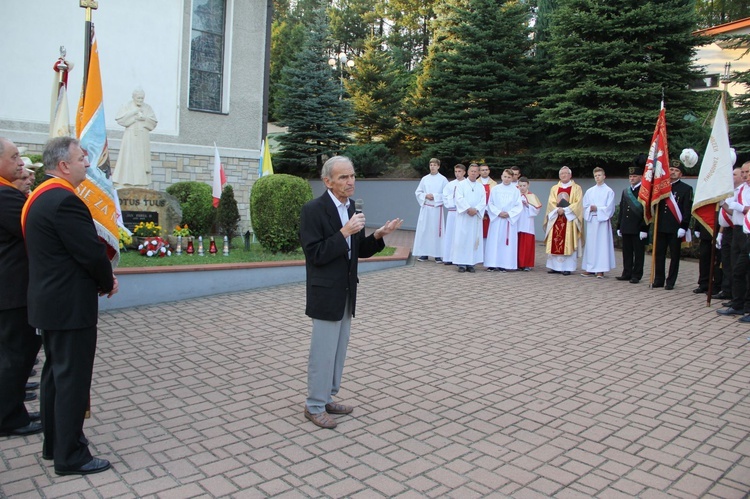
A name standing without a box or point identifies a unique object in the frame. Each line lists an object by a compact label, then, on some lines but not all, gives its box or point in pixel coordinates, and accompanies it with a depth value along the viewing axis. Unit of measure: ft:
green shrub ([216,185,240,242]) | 43.39
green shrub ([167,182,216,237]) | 44.91
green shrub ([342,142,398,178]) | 83.66
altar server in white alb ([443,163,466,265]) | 41.98
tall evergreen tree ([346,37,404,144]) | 89.56
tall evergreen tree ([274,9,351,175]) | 84.12
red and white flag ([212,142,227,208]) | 44.65
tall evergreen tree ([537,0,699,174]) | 55.93
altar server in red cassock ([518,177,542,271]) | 41.42
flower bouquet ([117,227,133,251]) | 34.50
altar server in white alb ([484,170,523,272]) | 40.83
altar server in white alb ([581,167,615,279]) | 39.19
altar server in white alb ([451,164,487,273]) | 40.06
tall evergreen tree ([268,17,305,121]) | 122.01
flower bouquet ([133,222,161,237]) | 36.29
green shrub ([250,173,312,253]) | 36.14
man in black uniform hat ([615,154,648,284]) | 36.78
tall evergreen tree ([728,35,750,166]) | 48.85
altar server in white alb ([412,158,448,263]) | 44.16
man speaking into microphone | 14.49
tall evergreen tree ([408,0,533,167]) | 69.05
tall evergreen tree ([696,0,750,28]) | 97.60
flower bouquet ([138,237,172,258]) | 33.53
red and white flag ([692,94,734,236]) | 29.27
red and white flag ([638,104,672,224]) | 34.63
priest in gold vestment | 39.29
